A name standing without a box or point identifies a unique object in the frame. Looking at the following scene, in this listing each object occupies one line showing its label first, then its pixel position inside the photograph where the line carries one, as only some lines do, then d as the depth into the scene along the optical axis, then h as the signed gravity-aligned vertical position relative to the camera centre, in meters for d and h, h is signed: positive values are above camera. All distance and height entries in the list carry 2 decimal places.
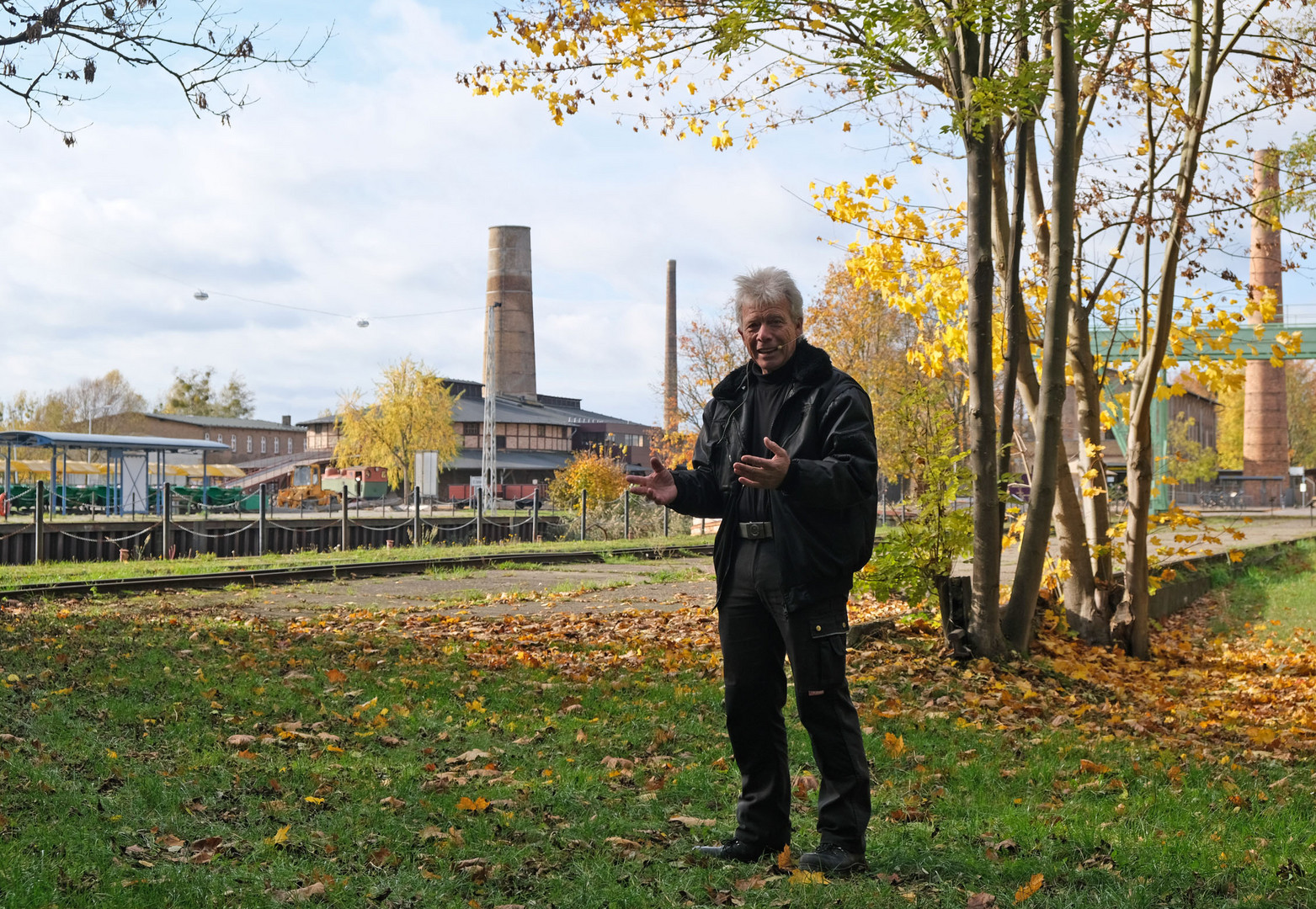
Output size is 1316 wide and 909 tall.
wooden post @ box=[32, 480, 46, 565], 21.73 -0.77
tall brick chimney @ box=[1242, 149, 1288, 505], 54.00 +2.88
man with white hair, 4.02 -0.18
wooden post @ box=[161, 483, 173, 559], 23.28 -0.63
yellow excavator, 59.47 -0.07
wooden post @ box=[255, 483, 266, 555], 26.17 -0.96
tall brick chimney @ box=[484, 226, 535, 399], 76.62 +12.23
